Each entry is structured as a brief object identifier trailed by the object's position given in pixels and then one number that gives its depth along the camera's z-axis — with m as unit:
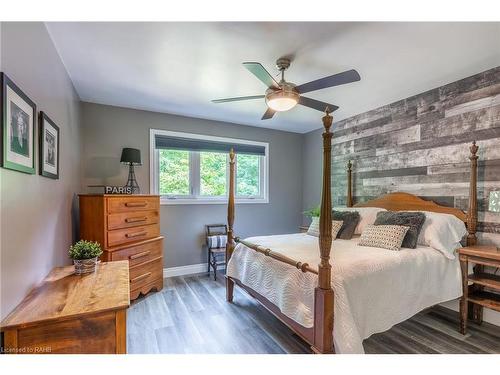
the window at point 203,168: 3.73
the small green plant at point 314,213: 3.63
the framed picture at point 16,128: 1.15
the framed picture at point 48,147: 1.67
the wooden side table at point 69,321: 1.12
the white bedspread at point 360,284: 1.68
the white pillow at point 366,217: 3.01
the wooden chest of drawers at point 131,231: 2.59
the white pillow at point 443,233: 2.32
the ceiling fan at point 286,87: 1.85
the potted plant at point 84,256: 1.79
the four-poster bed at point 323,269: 1.60
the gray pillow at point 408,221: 2.37
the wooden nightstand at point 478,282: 2.09
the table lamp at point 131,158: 3.10
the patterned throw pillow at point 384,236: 2.31
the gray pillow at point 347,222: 2.93
